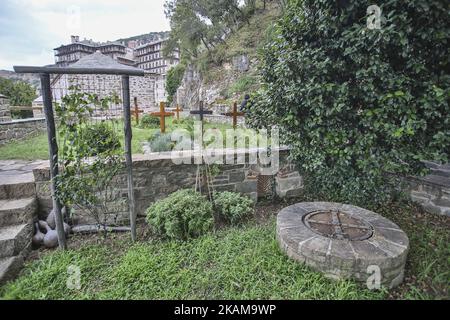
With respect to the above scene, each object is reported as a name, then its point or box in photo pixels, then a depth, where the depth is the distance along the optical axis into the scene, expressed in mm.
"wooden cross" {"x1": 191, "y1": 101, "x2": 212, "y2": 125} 3959
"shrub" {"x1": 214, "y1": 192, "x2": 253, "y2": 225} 3117
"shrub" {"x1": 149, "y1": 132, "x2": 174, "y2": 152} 4363
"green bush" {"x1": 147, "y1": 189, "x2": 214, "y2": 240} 2717
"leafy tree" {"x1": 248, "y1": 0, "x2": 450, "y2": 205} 1955
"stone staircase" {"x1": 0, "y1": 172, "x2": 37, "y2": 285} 2247
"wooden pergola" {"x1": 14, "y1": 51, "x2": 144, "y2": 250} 2220
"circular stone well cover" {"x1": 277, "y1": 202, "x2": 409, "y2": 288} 1972
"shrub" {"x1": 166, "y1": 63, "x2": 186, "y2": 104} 21828
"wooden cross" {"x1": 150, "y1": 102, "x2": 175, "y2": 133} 6368
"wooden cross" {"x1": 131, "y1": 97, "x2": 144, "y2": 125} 8307
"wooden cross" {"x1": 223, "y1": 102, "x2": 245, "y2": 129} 6230
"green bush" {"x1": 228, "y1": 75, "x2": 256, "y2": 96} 11062
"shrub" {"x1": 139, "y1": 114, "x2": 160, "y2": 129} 8052
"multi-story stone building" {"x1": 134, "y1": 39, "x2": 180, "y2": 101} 48531
